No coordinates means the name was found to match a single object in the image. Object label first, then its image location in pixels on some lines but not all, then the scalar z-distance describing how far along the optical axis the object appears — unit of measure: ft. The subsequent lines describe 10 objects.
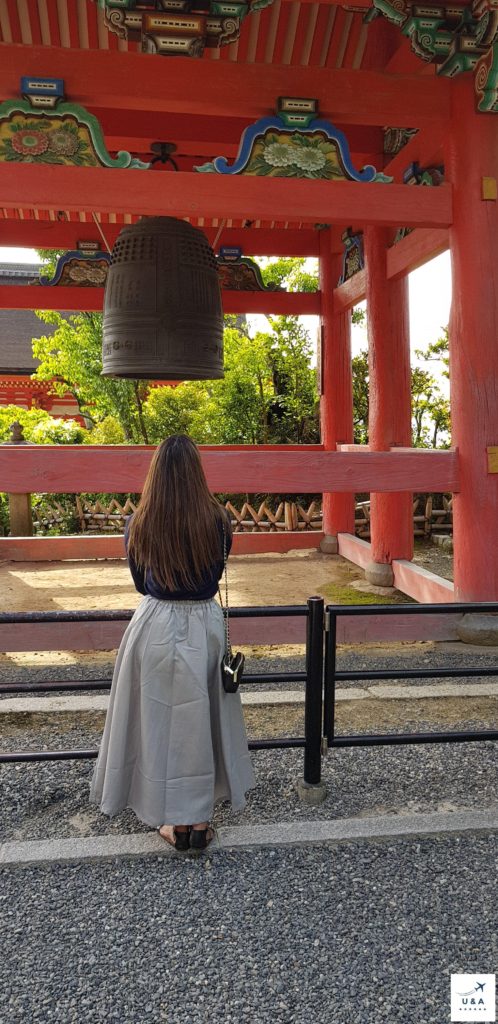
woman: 8.98
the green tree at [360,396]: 48.88
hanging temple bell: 14.69
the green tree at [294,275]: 53.42
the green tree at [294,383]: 50.80
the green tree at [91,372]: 54.24
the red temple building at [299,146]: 15.56
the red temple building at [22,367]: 74.23
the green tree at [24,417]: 53.21
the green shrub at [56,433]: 47.83
